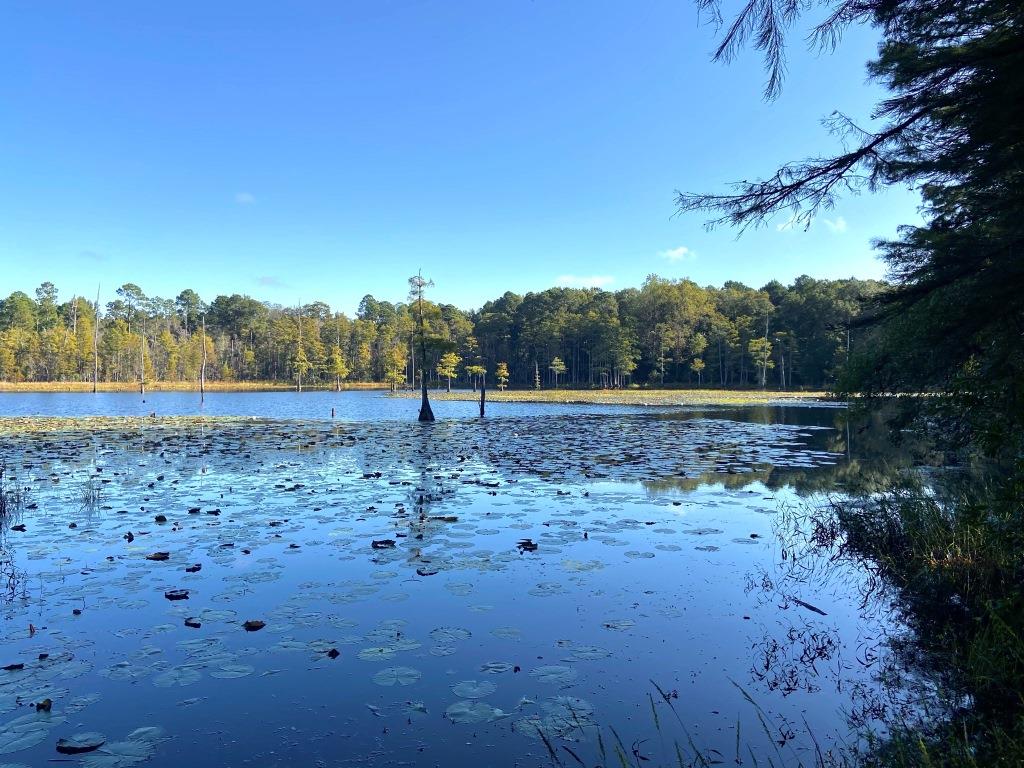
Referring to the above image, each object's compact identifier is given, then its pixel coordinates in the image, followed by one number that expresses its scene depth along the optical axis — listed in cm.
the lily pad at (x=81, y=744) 351
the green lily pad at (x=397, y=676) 444
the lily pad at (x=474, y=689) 426
